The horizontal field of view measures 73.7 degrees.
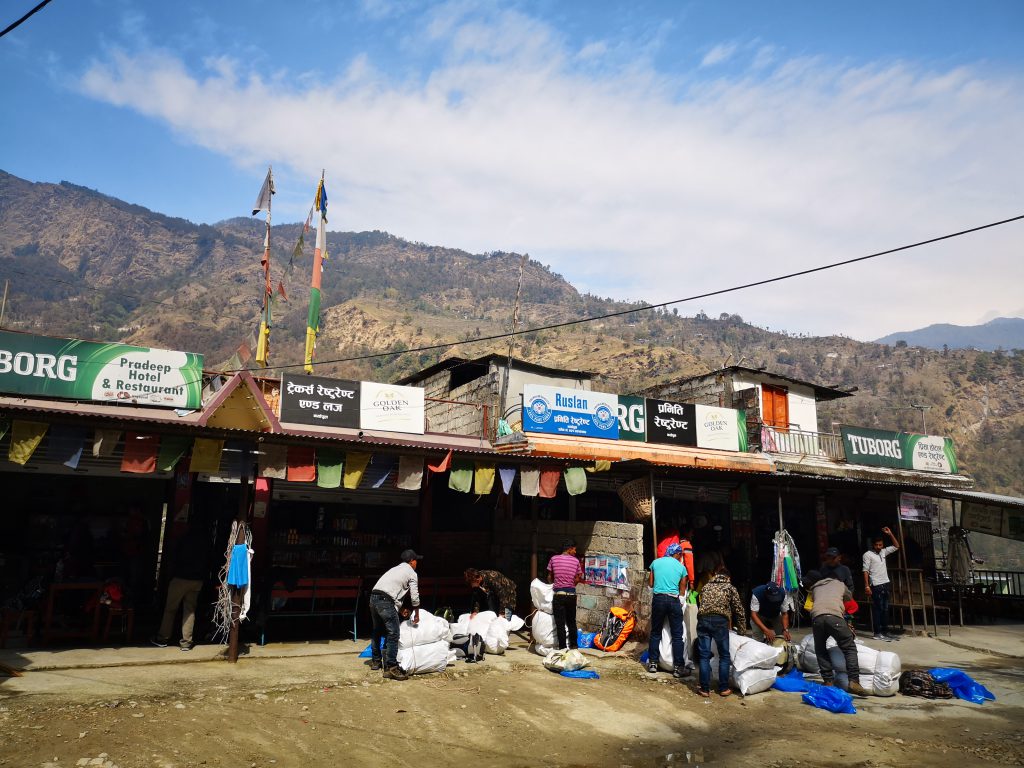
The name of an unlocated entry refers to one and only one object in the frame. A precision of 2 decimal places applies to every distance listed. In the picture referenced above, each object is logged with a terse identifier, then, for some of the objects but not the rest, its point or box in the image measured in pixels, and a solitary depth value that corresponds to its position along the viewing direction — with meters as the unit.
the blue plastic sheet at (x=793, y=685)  8.59
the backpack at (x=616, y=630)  10.76
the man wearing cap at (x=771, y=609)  9.75
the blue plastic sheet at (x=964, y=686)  8.35
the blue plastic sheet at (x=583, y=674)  9.14
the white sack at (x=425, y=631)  8.86
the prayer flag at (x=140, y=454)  9.22
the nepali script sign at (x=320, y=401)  16.42
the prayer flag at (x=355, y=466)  10.56
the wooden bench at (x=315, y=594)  11.17
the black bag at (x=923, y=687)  8.44
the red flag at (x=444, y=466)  11.09
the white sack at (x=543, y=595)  10.69
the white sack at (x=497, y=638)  10.38
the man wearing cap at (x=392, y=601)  8.55
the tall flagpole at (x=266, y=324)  16.94
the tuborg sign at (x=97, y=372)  13.38
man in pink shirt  10.47
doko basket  12.11
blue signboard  17.83
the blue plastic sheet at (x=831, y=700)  7.72
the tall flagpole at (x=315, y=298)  18.91
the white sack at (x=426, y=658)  8.67
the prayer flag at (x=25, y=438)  8.57
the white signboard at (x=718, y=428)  21.00
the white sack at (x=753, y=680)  8.30
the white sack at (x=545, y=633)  10.50
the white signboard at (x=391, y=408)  17.03
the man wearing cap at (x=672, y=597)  8.95
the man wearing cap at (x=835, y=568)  9.62
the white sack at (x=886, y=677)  8.42
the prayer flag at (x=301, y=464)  10.21
